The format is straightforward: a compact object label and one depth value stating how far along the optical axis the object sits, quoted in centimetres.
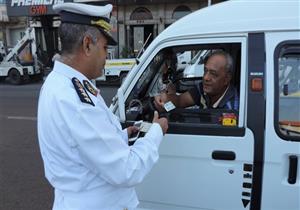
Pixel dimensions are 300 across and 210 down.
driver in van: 261
